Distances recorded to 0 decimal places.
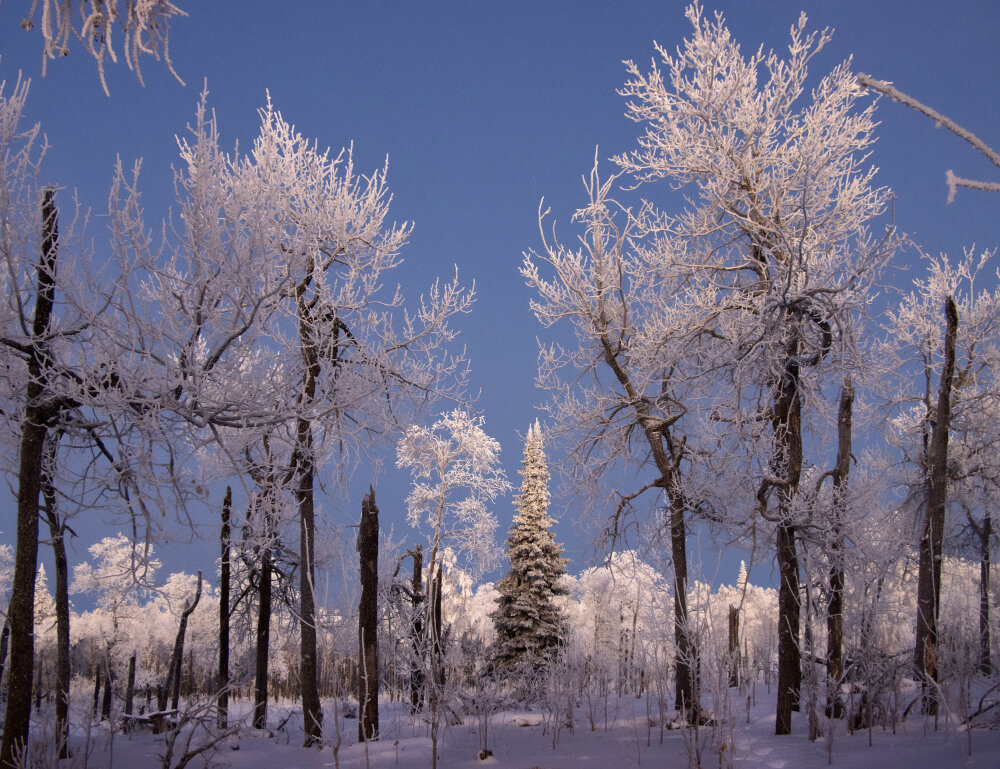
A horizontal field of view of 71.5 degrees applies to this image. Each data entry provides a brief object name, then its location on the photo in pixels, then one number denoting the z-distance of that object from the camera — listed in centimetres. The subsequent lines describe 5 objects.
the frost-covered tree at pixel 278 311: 685
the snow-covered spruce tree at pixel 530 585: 2350
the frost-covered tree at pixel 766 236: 922
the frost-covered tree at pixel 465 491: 2189
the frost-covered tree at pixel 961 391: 1507
